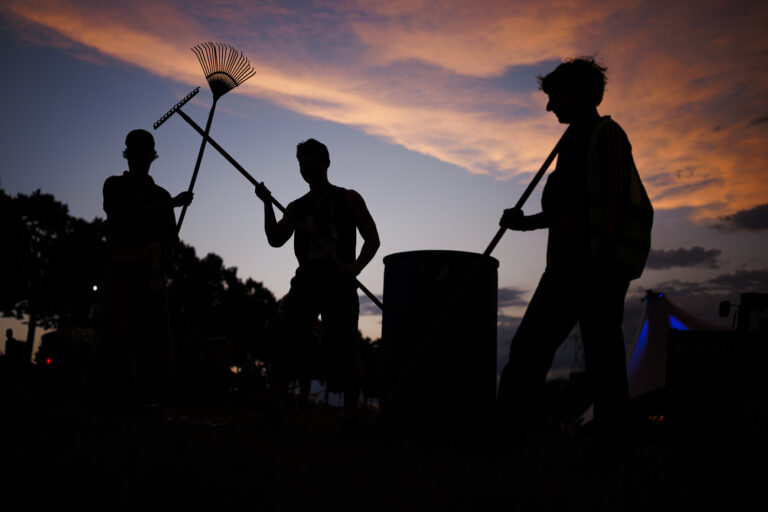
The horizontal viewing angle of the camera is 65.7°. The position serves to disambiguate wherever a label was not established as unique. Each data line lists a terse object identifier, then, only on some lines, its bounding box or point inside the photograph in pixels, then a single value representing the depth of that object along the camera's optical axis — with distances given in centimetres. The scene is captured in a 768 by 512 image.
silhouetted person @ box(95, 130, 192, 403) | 414
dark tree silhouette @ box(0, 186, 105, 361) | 3116
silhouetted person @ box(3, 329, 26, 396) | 1398
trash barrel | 404
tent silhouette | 1478
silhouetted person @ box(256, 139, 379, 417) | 419
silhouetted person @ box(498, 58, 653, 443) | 297
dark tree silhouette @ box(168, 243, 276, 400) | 4059
